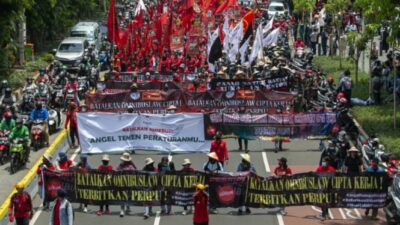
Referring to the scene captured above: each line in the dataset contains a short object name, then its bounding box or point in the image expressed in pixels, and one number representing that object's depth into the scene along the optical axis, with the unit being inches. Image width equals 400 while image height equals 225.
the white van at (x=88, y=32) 2031.3
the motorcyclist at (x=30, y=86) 1315.2
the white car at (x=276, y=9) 2340.1
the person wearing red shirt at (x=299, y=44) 1796.3
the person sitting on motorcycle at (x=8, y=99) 1264.8
